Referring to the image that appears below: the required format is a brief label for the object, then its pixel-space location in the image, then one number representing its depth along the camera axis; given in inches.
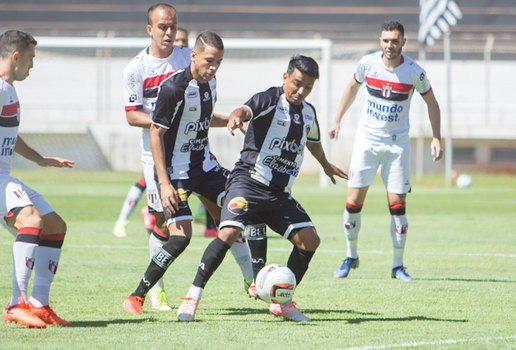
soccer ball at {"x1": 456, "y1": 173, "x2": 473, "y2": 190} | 2159.2
